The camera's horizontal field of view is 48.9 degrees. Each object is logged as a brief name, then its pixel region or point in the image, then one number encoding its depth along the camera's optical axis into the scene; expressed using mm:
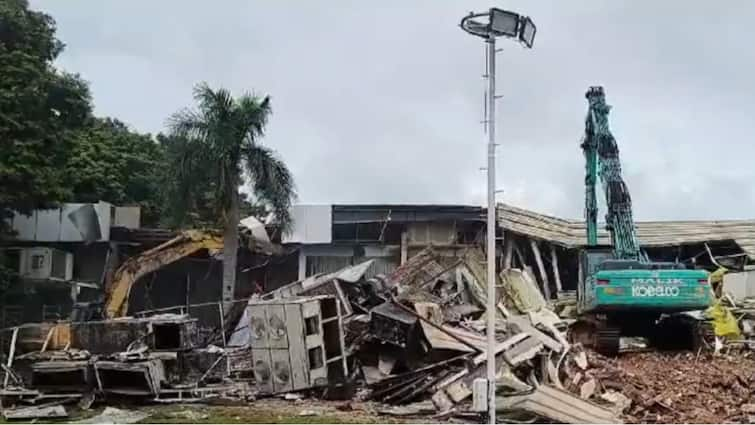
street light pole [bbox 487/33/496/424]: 8547
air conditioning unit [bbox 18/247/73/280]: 26312
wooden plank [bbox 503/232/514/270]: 28156
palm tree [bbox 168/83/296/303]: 23219
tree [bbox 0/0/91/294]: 22703
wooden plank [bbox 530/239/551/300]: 27697
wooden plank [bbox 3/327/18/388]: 15359
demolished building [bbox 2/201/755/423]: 13102
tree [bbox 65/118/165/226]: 32656
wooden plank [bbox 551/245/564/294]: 28047
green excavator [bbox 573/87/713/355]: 17547
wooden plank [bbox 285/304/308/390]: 13969
